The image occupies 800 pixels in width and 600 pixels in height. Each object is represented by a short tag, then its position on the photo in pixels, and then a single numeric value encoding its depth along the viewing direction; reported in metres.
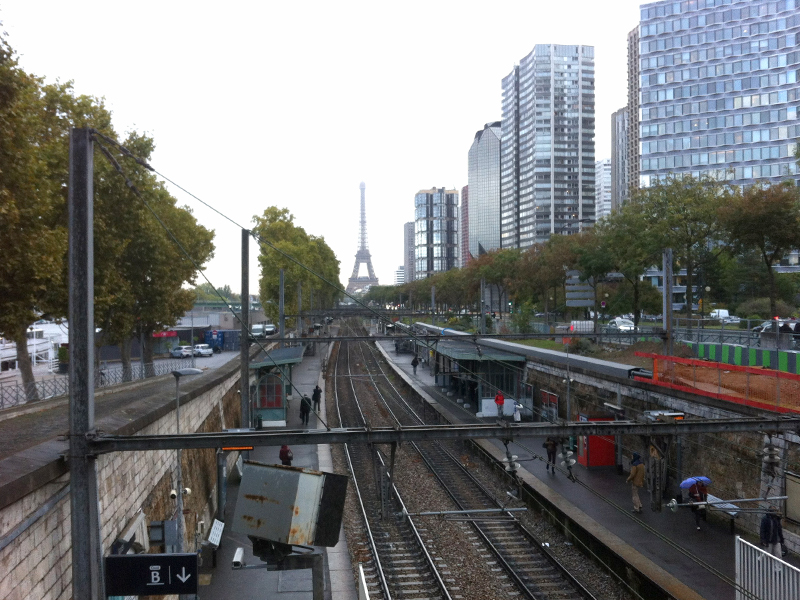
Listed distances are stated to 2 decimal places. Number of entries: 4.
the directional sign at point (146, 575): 6.85
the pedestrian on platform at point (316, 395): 26.20
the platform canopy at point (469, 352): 25.84
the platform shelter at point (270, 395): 25.49
